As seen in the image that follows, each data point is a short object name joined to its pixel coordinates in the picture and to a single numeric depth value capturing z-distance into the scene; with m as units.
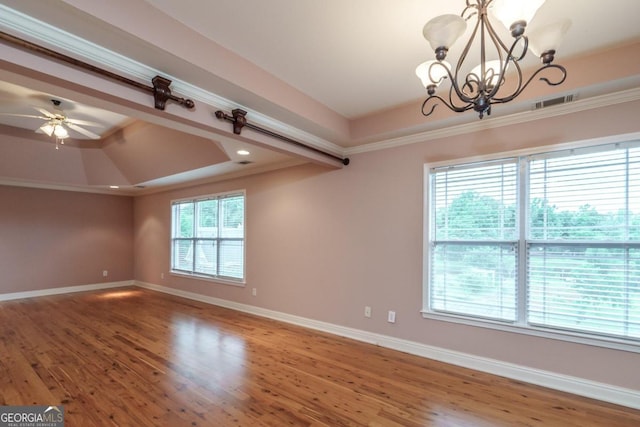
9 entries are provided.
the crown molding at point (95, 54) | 1.53
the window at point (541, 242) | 2.44
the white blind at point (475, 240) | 2.91
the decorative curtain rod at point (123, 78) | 1.53
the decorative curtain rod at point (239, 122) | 2.52
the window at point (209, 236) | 5.49
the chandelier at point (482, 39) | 1.32
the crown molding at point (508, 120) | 2.45
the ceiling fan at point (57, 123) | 3.65
